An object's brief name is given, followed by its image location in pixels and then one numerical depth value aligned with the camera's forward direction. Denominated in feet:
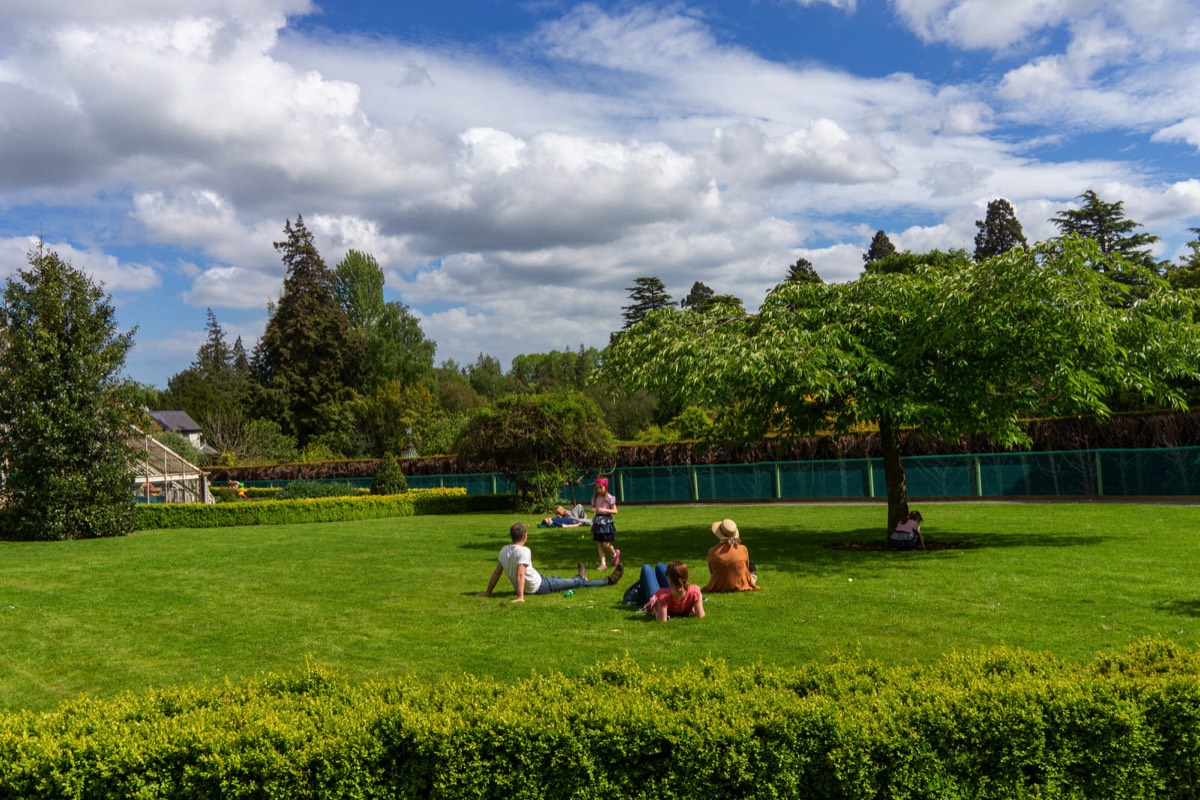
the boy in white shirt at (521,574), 40.55
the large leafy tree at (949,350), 49.42
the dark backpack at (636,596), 37.35
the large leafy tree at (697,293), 283.81
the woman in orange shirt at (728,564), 40.86
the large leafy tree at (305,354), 227.40
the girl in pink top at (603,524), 51.42
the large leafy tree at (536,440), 107.34
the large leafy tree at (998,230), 234.17
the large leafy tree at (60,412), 77.82
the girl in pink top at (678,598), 34.83
